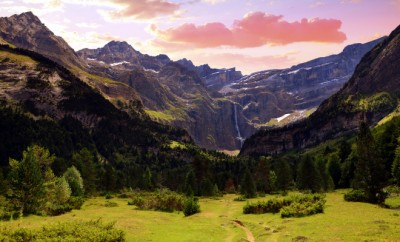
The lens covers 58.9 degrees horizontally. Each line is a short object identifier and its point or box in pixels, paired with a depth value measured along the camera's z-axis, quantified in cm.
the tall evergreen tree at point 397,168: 6744
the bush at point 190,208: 7138
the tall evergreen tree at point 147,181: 15975
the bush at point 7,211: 6134
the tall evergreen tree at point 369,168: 6131
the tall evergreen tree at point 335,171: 13638
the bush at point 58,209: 6938
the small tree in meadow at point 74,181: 10600
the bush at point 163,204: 8175
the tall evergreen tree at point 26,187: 6919
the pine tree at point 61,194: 8200
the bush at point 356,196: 6537
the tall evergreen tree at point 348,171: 12188
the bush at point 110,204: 8740
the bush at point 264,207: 6378
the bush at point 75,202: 7790
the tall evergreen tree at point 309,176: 11019
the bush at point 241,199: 10425
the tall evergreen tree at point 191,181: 13438
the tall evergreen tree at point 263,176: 14688
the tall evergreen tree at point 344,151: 15673
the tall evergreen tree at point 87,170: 13750
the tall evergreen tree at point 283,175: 13625
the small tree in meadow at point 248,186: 11250
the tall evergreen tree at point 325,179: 11582
